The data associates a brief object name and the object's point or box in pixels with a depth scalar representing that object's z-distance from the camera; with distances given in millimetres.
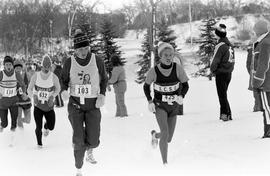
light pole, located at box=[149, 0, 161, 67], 21922
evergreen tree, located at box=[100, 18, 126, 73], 34594
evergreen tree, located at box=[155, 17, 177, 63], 29117
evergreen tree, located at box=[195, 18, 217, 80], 30919
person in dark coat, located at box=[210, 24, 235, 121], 9875
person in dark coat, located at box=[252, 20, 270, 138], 7098
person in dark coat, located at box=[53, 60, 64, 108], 16500
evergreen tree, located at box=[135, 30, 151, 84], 32906
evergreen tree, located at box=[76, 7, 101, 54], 35031
